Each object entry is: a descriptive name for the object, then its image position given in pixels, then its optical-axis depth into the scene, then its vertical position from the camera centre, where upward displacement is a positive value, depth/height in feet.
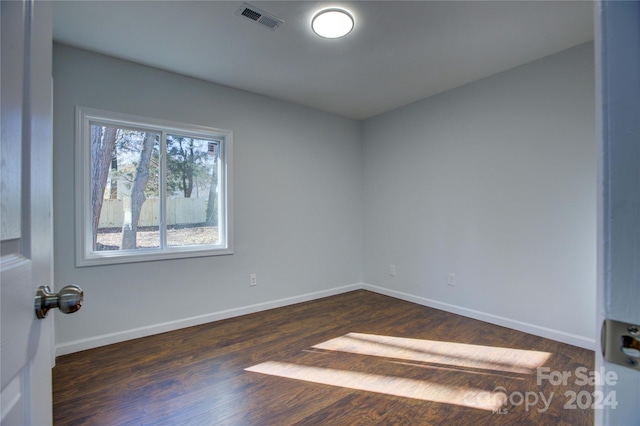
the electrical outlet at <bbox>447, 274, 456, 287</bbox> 11.35 -2.57
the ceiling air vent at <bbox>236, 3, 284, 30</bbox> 6.79 +4.74
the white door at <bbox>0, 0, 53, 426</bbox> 1.52 +0.04
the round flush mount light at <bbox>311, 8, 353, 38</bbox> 6.95 +4.70
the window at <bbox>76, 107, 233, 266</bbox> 8.61 +0.85
